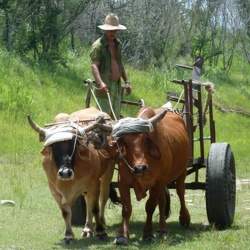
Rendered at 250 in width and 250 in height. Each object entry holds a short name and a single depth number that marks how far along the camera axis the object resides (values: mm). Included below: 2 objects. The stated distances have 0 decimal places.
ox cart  12710
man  13859
